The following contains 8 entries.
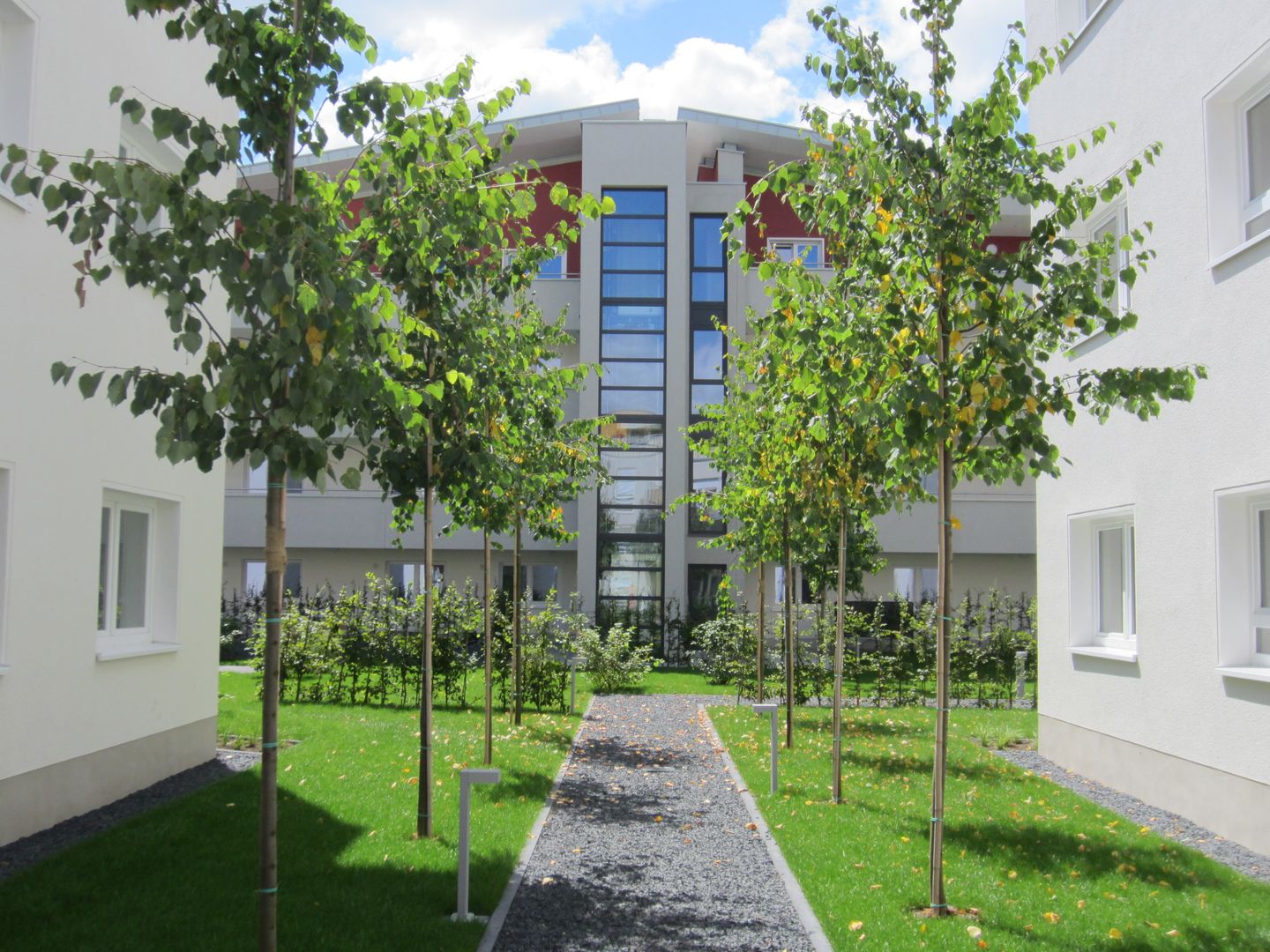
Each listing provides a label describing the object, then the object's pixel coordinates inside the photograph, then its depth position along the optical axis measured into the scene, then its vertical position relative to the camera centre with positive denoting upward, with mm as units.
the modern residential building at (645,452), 28047 +2986
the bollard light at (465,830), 6105 -1442
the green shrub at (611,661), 20391 -1630
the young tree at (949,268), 6398 +1790
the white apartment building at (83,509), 7738 +459
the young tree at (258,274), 4238 +1124
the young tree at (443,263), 6500 +2049
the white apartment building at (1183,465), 8586 +969
